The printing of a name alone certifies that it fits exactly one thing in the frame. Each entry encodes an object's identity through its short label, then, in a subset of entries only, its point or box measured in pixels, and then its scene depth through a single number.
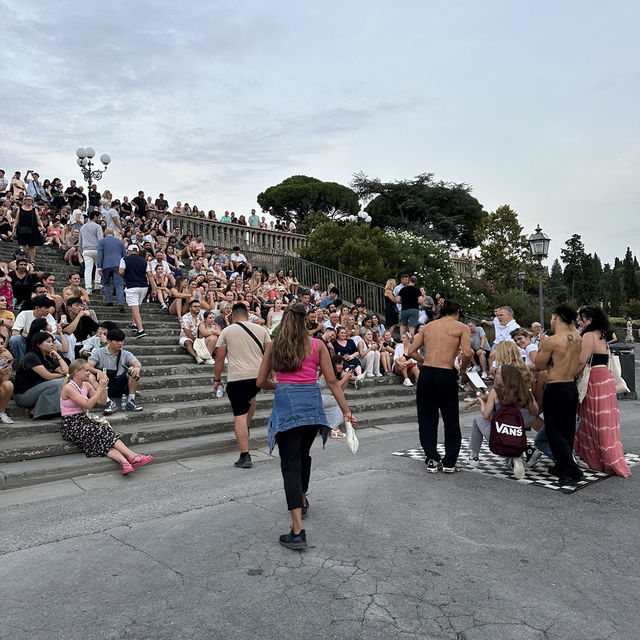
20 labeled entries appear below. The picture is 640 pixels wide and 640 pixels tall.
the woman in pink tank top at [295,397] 4.14
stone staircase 6.30
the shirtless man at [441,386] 6.05
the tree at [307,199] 47.41
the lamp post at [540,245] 16.42
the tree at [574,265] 53.84
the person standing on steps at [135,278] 11.43
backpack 5.86
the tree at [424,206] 44.19
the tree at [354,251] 20.28
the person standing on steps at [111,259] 11.92
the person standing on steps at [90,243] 12.56
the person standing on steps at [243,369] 6.50
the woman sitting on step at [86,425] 6.35
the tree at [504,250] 35.59
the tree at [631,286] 62.28
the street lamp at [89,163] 17.89
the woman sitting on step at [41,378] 7.29
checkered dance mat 5.75
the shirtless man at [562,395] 5.77
